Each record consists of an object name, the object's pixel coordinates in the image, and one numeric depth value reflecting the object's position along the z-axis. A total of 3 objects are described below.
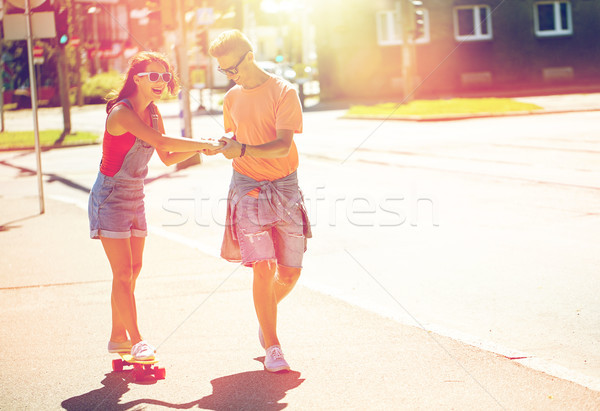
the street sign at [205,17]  39.96
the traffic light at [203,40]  28.48
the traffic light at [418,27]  28.05
